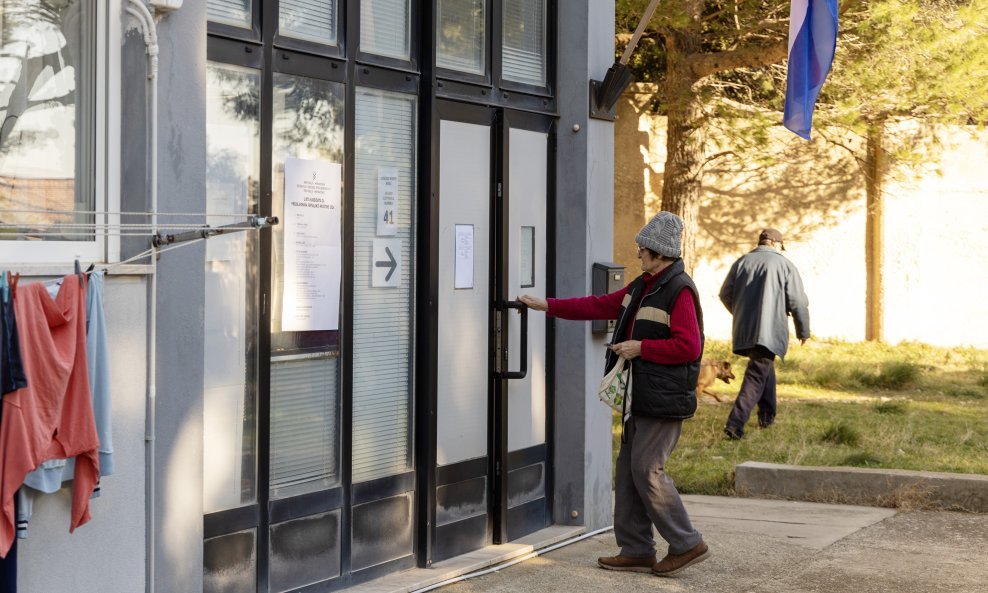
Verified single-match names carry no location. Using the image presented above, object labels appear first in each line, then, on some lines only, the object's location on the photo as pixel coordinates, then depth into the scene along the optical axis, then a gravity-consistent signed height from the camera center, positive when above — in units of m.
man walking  11.53 -0.26
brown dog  13.52 -0.90
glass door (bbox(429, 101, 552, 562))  6.96 -0.26
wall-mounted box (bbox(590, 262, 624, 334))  7.83 +0.06
